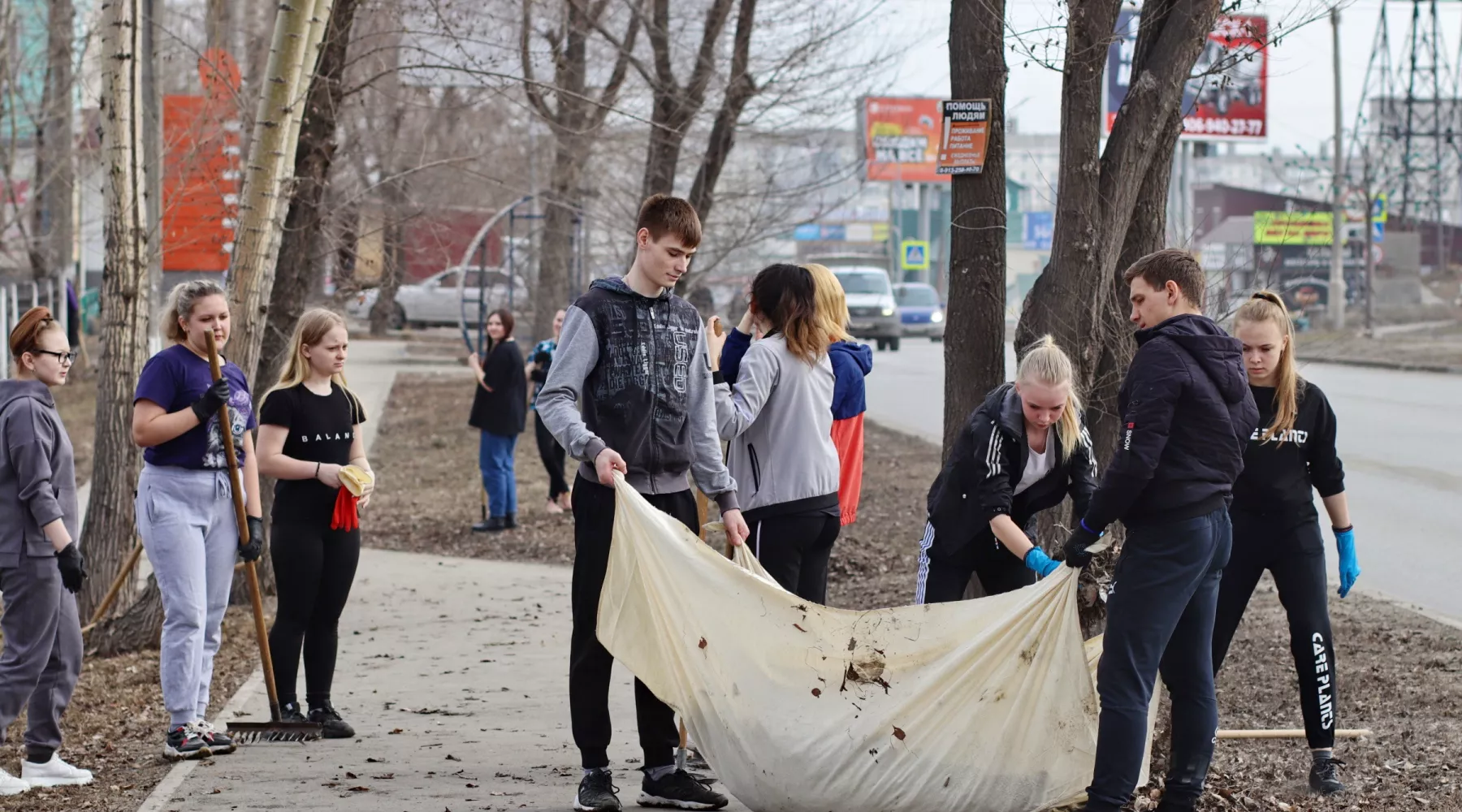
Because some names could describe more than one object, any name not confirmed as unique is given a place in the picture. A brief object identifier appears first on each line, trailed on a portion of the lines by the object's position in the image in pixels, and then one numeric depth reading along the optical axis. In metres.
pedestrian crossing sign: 68.69
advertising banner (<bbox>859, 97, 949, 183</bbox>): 75.94
